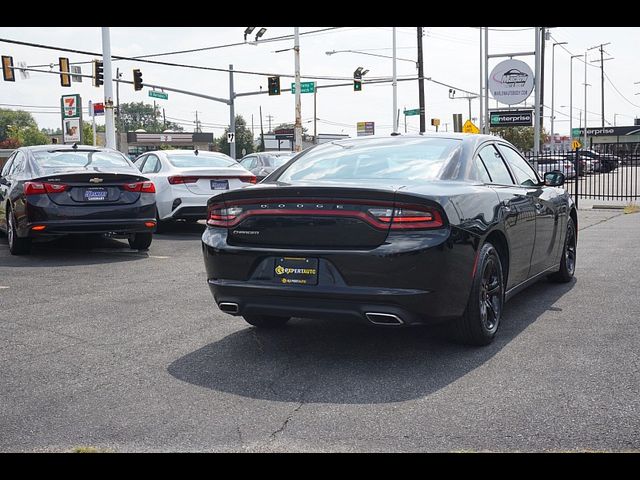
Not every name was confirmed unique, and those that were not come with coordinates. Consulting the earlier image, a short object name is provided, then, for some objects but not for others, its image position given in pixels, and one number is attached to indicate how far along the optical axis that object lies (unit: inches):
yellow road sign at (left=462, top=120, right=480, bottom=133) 1072.8
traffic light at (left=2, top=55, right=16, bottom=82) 1301.7
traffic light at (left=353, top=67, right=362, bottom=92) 1636.2
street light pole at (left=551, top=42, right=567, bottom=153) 2572.8
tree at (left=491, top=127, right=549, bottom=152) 2342.5
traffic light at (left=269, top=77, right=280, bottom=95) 1460.4
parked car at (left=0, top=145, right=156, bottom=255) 386.3
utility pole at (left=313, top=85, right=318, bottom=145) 3397.6
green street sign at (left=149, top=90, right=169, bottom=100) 1537.9
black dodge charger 187.3
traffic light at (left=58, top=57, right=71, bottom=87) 1283.2
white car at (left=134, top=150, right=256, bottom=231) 505.0
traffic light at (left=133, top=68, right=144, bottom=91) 1322.6
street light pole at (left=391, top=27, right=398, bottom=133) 1616.6
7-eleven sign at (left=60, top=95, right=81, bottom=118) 1263.9
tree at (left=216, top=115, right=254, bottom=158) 4204.2
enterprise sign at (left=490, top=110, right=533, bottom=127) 1045.8
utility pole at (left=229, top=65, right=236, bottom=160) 1635.1
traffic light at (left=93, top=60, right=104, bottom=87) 1231.0
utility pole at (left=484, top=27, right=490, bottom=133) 1056.0
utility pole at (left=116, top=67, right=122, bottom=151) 2767.7
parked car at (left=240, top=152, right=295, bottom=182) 800.3
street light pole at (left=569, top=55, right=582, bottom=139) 3220.0
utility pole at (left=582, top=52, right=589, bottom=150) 3236.2
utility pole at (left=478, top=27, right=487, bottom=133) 1836.9
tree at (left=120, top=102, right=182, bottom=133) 6407.5
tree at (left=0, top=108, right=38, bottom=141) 6136.8
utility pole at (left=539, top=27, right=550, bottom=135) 1672.1
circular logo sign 1058.1
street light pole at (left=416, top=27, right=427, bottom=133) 1459.2
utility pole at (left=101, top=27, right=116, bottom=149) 879.1
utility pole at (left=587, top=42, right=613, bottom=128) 3714.1
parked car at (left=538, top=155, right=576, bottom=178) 1242.1
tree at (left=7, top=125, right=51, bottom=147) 4852.1
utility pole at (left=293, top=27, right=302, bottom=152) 1197.1
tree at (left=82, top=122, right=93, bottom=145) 4224.9
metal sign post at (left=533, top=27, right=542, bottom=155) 978.7
